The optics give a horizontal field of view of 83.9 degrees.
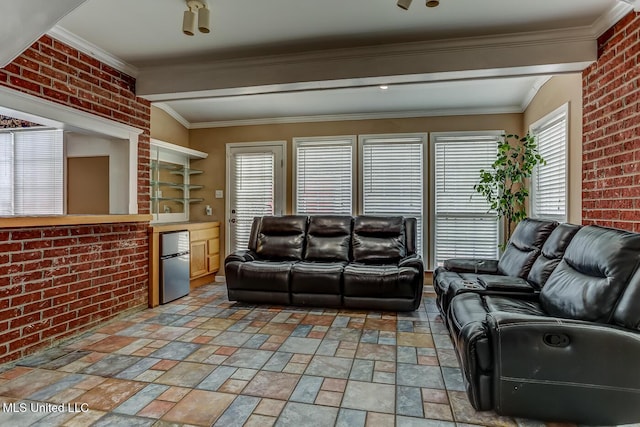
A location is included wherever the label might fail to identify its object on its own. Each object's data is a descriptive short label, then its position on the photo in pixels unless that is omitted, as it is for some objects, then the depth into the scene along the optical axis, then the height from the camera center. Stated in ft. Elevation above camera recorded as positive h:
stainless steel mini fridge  13.35 -2.13
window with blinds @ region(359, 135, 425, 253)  15.89 +1.57
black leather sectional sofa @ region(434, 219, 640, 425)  5.62 -2.27
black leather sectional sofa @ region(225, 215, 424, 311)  12.16 -2.01
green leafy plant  12.88 +1.19
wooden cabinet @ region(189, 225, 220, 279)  15.61 -1.88
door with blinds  17.30 +1.23
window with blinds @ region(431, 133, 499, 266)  15.33 +0.42
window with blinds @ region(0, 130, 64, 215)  13.65 +1.61
